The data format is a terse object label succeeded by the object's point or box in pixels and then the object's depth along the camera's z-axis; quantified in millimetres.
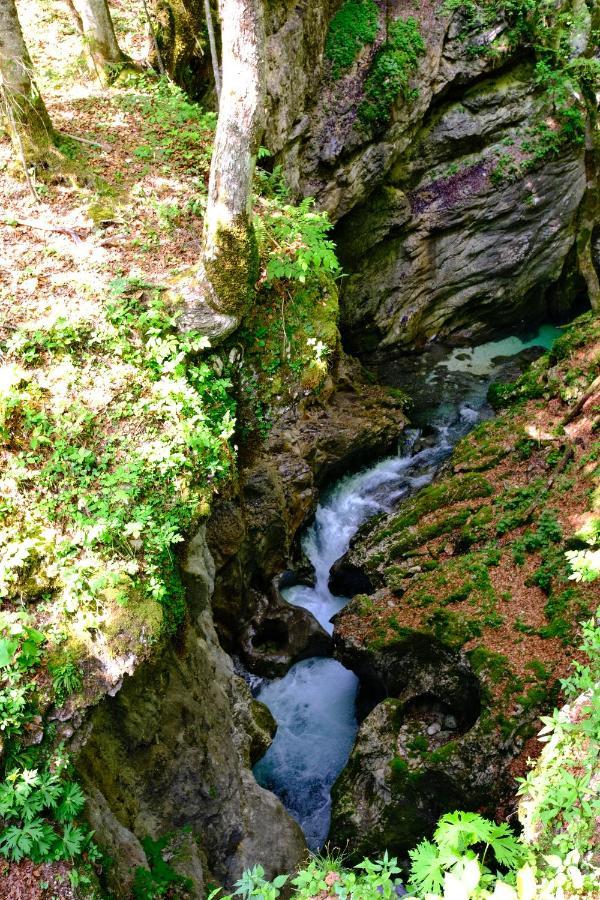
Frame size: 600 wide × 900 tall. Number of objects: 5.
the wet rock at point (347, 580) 10273
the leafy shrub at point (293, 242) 7551
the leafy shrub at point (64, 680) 4531
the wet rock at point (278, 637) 9477
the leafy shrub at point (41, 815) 4004
